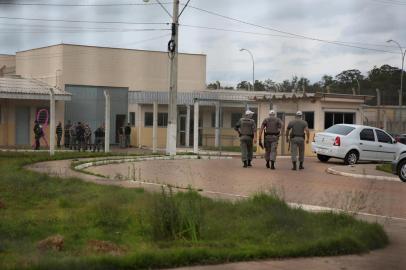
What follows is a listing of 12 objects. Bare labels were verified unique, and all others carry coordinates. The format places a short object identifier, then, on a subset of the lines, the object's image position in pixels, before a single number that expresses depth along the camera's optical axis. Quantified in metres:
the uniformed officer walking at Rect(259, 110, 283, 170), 16.93
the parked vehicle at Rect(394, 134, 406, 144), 29.57
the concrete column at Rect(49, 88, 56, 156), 21.42
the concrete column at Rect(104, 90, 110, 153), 23.83
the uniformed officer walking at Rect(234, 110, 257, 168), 17.34
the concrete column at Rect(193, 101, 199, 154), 25.02
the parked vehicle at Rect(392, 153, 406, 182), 15.83
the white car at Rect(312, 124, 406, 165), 21.36
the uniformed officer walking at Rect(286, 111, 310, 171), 17.34
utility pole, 22.34
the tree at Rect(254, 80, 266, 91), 55.99
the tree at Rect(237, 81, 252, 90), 54.78
